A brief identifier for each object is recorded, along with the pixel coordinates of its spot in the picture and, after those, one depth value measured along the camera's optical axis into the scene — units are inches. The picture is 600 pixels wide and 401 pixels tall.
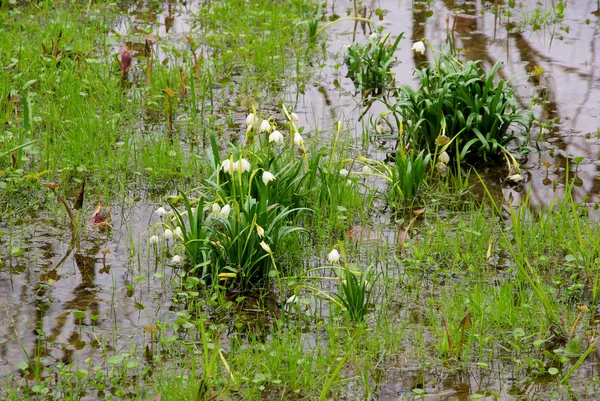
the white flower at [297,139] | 350.9
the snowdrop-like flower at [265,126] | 355.9
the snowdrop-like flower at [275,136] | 349.4
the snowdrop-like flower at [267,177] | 324.5
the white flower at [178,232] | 341.9
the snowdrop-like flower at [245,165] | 326.0
